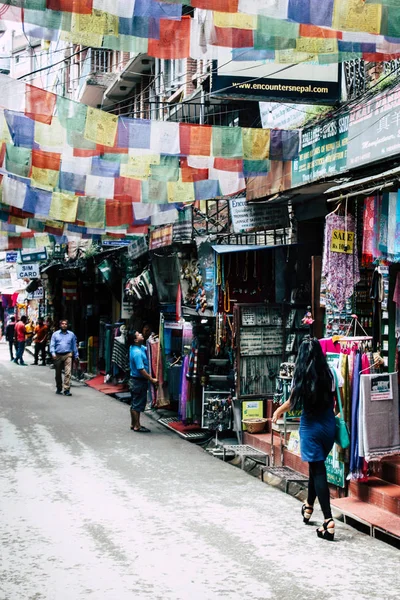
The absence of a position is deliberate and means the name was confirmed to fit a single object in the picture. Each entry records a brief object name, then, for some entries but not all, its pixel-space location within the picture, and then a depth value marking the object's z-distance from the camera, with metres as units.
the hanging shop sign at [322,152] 10.61
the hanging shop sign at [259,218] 13.64
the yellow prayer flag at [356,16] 7.02
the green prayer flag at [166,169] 11.80
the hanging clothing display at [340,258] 9.98
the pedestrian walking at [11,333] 32.19
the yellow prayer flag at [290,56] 7.65
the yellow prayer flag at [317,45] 7.46
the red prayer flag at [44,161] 11.46
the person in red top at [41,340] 30.94
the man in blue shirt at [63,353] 20.47
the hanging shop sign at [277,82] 10.25
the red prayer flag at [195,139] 10.62
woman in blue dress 7.65
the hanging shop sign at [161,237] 16.33
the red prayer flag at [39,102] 9.34
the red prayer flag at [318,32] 7.34
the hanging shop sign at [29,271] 31.23
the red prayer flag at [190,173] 11.97
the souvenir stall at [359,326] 8.64
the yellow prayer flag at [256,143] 11.25
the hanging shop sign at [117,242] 21.06
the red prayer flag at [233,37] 7.14
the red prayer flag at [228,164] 11.54
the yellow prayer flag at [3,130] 10.04
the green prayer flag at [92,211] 14.28
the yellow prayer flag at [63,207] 13.86
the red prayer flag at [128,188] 12.05
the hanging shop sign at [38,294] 37.06
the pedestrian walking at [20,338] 30.13
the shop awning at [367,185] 8.64
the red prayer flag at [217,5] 6.55
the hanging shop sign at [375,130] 9.19
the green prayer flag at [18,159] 11.25
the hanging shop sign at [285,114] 11.99
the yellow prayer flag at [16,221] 16.14
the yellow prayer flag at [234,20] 7.08
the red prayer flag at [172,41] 7.40
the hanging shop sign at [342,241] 9.97
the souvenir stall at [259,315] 12.87
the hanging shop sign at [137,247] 18.80
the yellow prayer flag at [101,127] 9.64
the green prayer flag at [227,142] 10.89
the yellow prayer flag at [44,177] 11.66
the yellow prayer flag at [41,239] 20.77
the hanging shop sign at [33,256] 28.02
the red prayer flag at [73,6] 6.50
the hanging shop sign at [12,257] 32.46
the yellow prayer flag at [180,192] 12.26
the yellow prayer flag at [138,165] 11.50
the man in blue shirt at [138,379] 14.41
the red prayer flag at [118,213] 14.55
